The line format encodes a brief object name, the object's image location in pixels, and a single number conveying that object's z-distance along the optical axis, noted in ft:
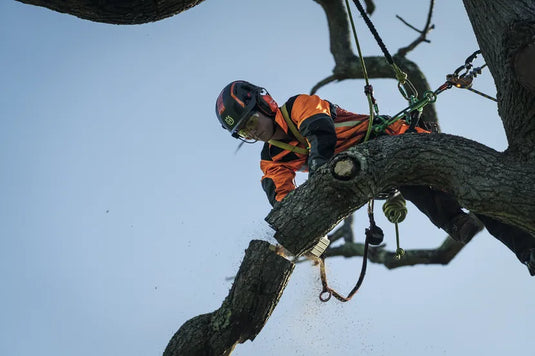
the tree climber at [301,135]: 32.99
